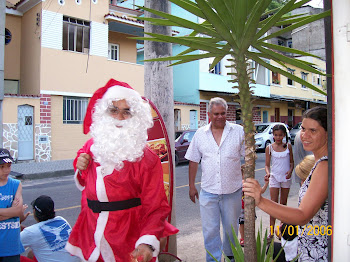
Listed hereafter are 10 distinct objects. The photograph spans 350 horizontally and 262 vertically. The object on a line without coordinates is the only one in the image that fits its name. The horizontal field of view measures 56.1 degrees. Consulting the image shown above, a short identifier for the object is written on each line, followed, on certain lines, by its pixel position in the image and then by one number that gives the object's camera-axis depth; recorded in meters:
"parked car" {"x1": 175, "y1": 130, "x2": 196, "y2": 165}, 13.25
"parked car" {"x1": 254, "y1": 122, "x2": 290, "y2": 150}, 17.78
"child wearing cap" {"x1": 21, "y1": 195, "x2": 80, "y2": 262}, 2.97
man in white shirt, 3.60
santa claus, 2.11
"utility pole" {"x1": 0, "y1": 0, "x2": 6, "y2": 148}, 8.20
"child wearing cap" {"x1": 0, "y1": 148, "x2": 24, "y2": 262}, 2.90
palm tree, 1.38
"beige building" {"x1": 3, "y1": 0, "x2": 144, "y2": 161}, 13.68
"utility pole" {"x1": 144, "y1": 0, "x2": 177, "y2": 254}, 3.46
